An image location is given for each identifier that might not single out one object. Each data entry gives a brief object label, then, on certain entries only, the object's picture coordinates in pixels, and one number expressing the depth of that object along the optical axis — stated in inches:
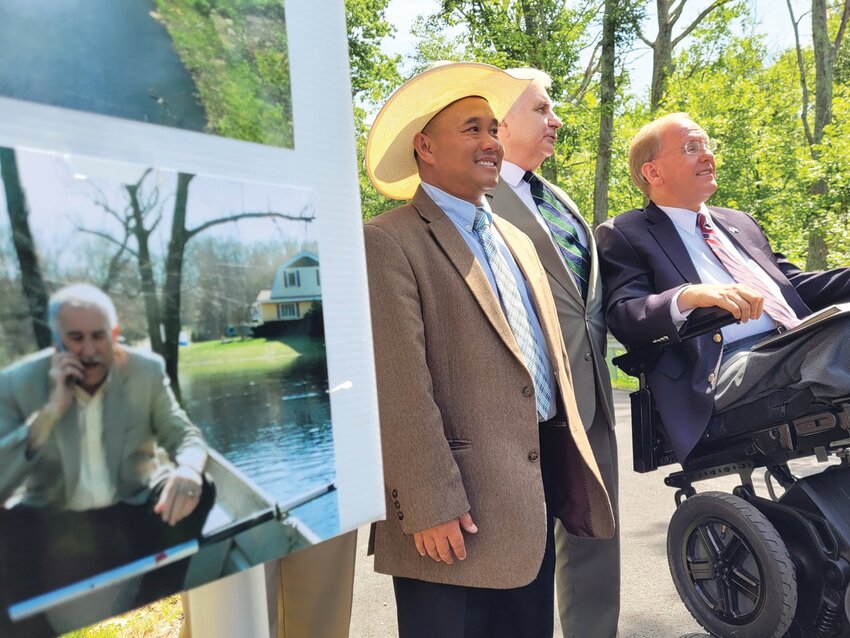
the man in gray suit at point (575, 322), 94.4
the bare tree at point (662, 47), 556.1
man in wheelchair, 84.6
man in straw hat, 62.7
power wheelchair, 85.3
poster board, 22.1
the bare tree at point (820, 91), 462.2
